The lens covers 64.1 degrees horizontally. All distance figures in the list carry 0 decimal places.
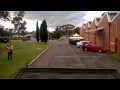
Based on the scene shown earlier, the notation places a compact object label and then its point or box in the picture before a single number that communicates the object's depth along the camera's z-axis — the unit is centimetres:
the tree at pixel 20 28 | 3974
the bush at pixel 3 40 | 2516
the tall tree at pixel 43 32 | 2563
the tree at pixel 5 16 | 1668
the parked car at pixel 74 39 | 2372
